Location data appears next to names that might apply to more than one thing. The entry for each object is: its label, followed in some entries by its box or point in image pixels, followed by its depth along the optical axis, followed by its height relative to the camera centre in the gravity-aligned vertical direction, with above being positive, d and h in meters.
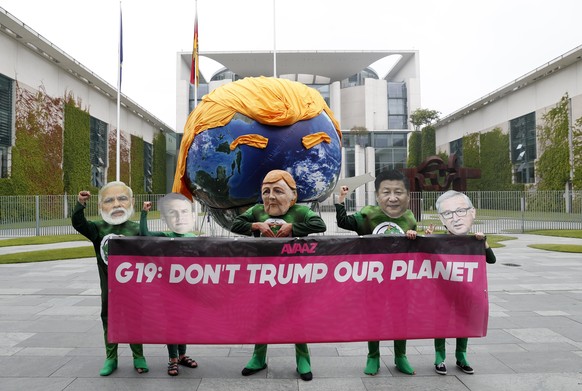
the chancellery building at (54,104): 22.91 +6.82
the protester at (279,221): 3.70 -0.18
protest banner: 3.60 -0.78
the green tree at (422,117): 48.41 +9.58
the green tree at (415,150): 48.22 +5.72
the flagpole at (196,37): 17.87 +6.97
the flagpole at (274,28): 18.75 +7.74
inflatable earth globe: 4.81 +0.68
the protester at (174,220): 3.81 -0.16
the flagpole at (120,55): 18.48 +6.52
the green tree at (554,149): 31.33 +3.82
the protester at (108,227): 3.76 -0.22
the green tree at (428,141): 47.47 +6.62
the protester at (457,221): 3.80 -0.19
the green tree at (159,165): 45.44 +4.11
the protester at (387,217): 3.81 -0.16
